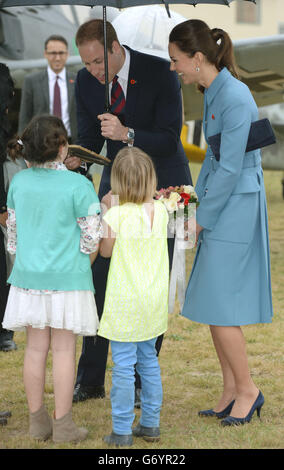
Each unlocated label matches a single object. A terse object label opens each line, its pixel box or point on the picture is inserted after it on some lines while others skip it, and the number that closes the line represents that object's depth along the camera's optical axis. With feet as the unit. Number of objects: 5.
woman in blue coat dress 20.86
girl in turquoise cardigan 19.40
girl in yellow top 19.39
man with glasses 49.52
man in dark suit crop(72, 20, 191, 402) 22.53
